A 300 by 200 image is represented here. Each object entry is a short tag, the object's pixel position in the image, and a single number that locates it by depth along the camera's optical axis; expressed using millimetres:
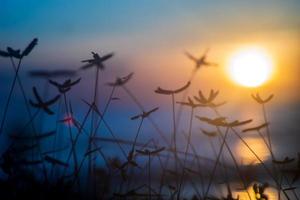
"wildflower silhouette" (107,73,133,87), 3326
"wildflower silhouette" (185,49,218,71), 3608
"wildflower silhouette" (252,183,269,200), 2688
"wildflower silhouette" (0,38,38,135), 2895
